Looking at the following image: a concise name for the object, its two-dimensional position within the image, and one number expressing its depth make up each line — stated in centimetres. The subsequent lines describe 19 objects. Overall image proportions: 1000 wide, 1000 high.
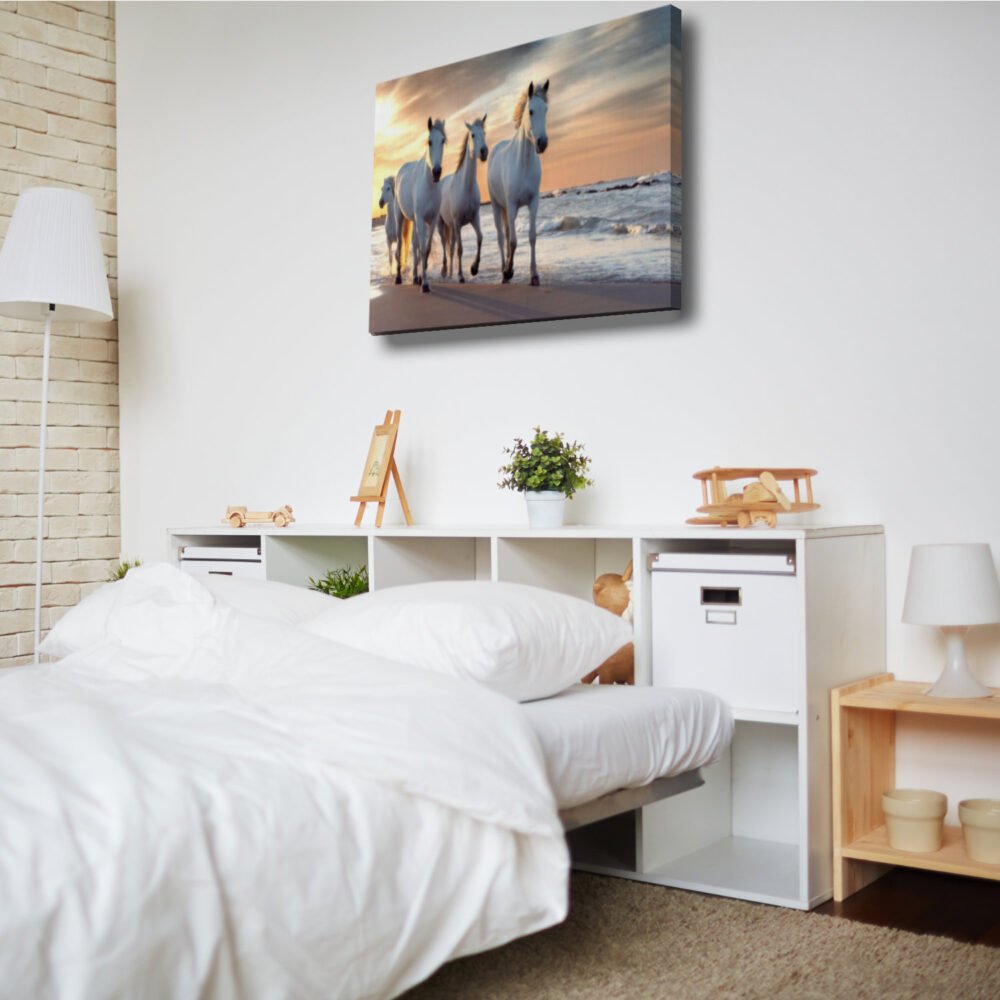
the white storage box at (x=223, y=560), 330
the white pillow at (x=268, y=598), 245
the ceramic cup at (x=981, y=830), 235
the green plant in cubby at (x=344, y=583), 316
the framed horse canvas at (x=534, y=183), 290
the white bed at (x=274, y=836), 131
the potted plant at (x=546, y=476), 287
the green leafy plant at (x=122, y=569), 366
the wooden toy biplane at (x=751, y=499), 252
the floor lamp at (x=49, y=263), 350
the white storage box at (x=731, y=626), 242
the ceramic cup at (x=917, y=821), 241
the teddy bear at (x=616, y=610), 269
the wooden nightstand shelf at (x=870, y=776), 237
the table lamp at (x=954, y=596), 240
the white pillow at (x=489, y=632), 204
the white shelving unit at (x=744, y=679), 239
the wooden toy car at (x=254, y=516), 332
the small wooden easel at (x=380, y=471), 322
